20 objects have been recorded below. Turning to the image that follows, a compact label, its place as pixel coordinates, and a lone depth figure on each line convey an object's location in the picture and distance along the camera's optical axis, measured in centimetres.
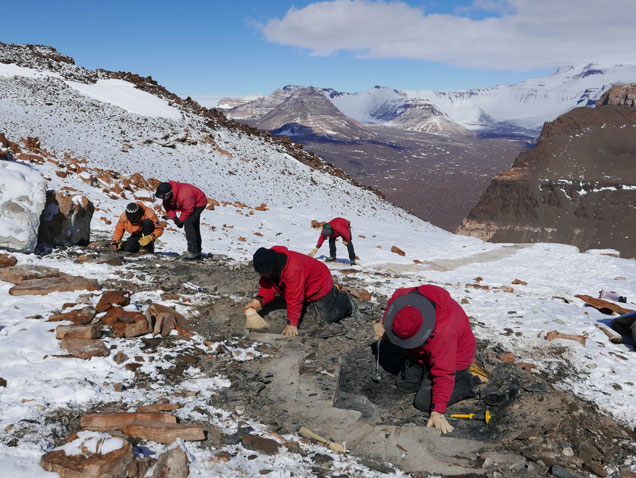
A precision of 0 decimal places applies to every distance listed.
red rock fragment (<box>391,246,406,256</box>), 1353
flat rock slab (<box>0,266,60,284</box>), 505
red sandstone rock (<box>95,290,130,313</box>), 469
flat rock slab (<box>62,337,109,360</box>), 379
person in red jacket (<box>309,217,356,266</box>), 950
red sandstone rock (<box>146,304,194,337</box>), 454
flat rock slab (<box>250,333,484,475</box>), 329
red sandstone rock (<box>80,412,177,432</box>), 290
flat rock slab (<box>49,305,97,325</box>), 436
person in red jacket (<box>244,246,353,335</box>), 461
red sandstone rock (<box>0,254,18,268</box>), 538
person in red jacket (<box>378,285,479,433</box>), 340
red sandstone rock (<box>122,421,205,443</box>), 285
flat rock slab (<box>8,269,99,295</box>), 489
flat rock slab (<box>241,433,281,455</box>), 302
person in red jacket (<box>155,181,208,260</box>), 764
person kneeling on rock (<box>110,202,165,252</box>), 743
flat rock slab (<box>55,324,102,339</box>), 396
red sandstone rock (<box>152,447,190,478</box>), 254
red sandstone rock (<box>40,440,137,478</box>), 235
